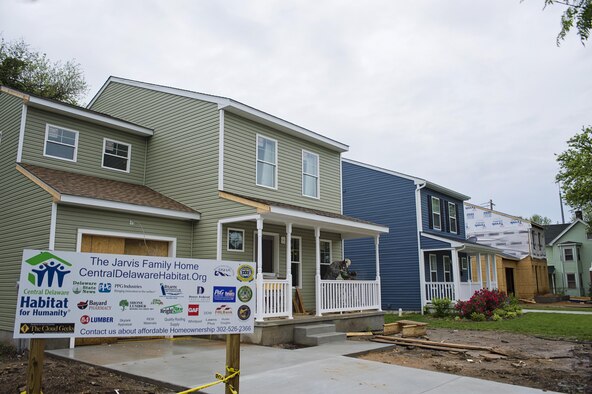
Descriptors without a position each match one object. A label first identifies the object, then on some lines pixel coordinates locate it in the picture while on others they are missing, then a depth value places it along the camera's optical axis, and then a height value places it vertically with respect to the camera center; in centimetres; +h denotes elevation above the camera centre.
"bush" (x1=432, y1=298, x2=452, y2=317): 1961 -102
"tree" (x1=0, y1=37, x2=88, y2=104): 2688 +1268
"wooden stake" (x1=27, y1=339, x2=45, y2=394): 449 -81
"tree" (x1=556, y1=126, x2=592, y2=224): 2684 +651
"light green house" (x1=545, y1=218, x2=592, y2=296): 4181 +209
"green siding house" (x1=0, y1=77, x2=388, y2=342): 1128 +268
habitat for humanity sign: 456 -13
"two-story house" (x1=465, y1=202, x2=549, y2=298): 3334 +288
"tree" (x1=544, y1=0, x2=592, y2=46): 418 +239
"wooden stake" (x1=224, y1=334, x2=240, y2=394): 515 -82
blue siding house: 2112 +197
